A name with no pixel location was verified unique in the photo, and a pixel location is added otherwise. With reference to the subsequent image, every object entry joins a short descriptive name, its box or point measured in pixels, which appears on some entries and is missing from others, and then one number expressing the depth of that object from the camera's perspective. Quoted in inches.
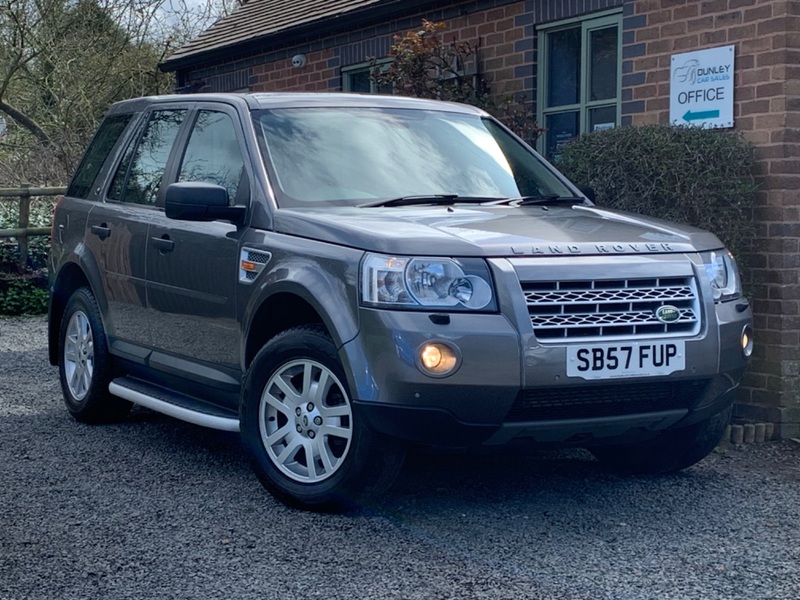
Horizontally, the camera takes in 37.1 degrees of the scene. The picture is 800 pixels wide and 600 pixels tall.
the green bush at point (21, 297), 544.7
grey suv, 177.3
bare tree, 807.7
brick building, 277.3
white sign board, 294.4
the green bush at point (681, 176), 270.4
